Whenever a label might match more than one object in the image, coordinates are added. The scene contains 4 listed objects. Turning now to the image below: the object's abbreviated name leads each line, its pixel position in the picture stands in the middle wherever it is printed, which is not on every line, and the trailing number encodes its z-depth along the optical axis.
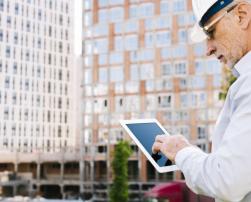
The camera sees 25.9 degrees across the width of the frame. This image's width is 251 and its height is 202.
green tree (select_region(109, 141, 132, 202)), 26.48
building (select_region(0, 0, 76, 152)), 43.03
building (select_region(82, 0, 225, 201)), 31.30
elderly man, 0.97
